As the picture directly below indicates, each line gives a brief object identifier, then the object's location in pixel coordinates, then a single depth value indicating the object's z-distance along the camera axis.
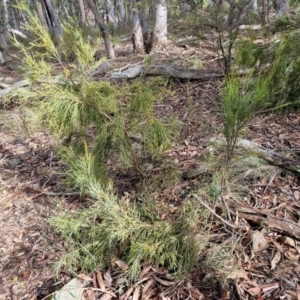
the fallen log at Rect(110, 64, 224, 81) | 4.80
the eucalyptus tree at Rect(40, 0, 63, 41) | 7.39
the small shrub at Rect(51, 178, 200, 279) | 1.98
